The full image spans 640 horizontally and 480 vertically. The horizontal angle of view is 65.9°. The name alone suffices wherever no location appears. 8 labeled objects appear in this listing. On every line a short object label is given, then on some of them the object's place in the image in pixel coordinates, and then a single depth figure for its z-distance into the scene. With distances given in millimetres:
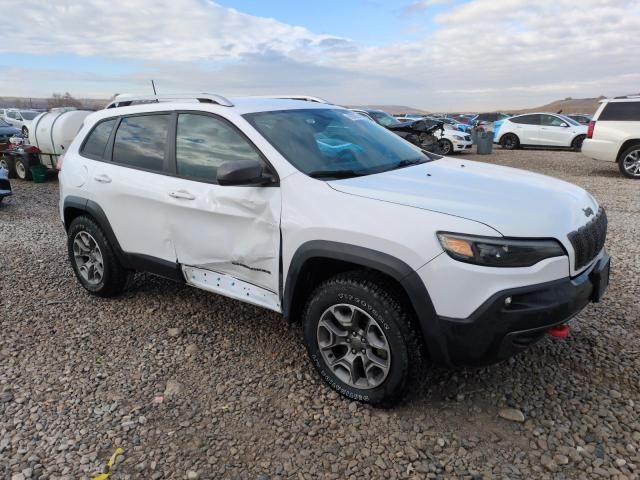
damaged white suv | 2463
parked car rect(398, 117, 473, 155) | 18156
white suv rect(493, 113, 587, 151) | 18984
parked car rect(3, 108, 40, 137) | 25339
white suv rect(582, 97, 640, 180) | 11453
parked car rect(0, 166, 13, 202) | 9156
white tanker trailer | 11836
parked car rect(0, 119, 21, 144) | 18897
